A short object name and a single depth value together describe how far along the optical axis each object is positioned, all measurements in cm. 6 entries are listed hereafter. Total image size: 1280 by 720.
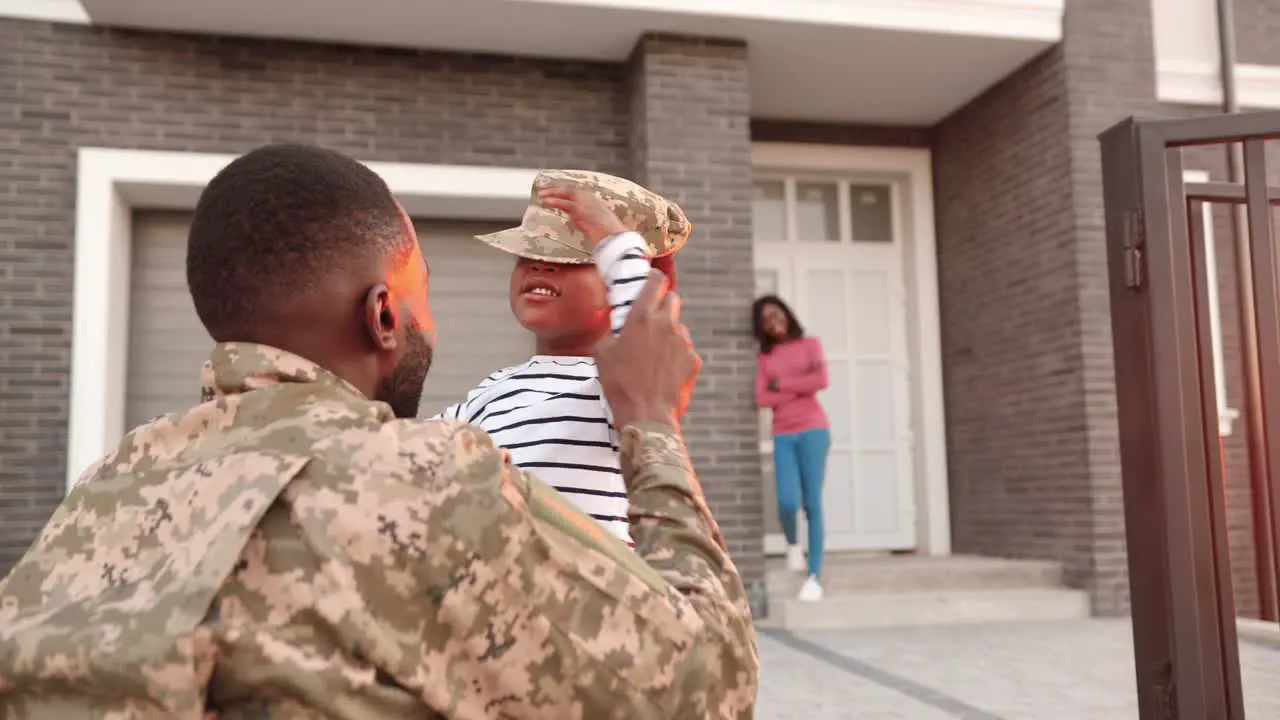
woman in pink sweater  686
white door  854
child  161
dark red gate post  247
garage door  716
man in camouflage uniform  85
